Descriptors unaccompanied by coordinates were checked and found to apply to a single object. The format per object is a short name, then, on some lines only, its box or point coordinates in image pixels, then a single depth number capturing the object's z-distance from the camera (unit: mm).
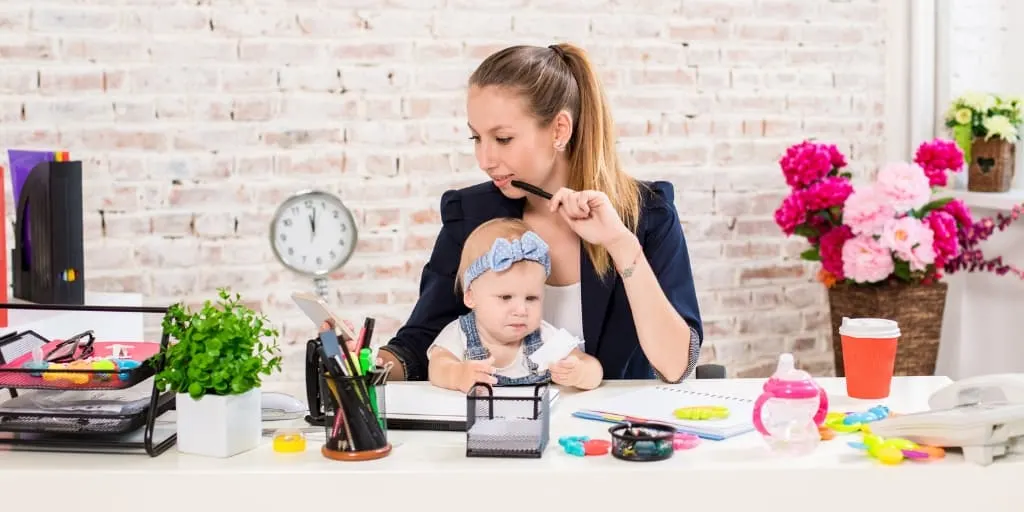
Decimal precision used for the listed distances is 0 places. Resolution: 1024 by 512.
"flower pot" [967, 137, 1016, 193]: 3531
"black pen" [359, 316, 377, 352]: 1523
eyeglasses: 1615
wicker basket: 3414
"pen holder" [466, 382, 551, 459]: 1479
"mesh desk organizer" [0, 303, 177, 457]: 1507
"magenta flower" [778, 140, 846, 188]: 3465
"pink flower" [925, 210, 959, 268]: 3311
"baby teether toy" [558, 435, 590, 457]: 1481
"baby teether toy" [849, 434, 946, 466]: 1441
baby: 1892
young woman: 2146
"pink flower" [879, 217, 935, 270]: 3279
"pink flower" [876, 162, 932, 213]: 3271
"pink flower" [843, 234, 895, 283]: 3320
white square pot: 1481
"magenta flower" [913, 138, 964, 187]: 3391
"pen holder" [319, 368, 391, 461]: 1469
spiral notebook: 1589
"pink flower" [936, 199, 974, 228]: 3375
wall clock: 3434
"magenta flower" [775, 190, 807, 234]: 3471
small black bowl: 1452
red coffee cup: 1810
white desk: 1399
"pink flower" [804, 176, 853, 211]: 3412
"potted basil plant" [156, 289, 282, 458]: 1483
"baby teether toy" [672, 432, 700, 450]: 1522
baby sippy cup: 1521
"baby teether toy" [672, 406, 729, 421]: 1654
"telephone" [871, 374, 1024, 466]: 1426
